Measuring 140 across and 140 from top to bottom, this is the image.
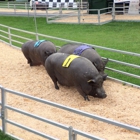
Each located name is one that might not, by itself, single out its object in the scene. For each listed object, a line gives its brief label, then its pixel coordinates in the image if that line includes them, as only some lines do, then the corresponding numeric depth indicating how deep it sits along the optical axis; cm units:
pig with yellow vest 586
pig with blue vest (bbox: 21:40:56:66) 754
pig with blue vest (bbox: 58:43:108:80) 648
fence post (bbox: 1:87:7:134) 443
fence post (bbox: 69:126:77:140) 352
